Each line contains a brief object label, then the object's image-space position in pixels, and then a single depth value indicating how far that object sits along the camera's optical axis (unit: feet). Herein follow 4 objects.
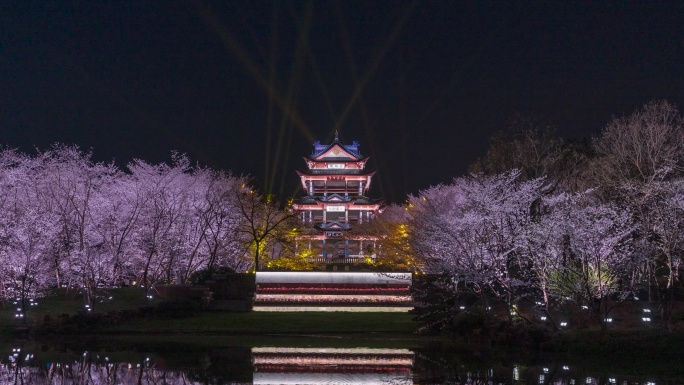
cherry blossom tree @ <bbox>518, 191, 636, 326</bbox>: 80.74
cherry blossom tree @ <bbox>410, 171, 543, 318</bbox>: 94.43
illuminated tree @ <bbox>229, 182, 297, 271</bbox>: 164.25
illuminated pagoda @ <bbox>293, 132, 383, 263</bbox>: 241.14
